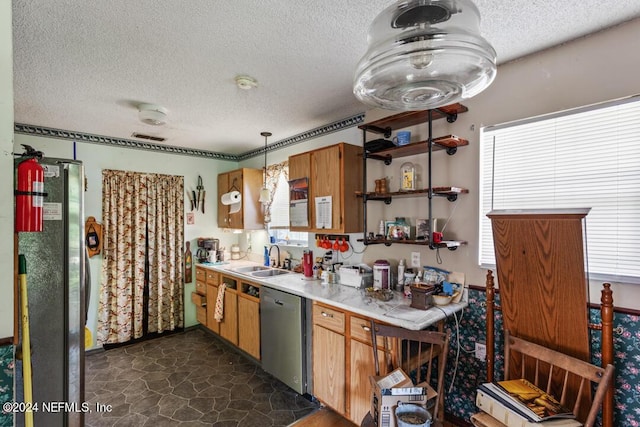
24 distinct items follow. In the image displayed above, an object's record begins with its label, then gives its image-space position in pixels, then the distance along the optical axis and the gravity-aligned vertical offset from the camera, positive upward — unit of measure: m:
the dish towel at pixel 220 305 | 3.56 -1.04
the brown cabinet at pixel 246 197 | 4.02 +0.25
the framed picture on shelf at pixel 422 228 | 2.33 -0.10
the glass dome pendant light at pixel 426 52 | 0.88 +0.49
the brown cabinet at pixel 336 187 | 2.77 +0.27
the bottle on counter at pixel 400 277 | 2.48 -0.50
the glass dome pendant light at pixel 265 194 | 3.55 +0.26
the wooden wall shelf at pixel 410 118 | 2.13 +0.75
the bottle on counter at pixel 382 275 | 2.54 -0.50
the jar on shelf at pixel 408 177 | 2.36 +0.30
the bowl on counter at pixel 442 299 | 2.07 -0.57
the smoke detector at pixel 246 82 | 2.15 +0.96
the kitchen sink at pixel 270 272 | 3.61 -0.68
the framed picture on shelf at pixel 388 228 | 2.50 -0.10
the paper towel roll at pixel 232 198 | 3.98 +0.24
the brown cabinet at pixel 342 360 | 2.10 -1.06
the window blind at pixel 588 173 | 1.58 +0.25
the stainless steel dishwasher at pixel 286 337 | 2.52 -1.07
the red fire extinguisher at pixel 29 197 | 1.16 +0.08
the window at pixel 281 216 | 3.86 +0.00
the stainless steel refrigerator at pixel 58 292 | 1.63 -0.42
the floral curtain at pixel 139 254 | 3.59 -0.47
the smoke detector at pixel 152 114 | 2.63 +0.90
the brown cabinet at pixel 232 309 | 3.11 -1.07
